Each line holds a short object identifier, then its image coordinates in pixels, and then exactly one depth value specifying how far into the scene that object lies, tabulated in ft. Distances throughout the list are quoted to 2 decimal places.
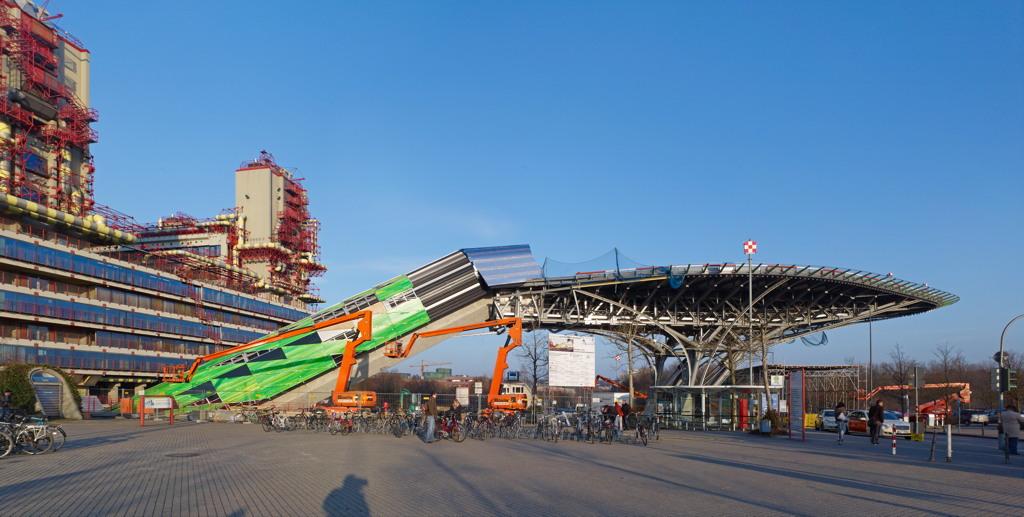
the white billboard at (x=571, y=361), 164.66
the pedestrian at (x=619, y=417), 109.39
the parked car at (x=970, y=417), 218.24
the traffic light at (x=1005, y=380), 88.48
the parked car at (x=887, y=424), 133.51
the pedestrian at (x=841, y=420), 106.08
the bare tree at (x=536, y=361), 196.86
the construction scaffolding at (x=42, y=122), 203.21
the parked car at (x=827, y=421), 160.66
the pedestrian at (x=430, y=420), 94.58
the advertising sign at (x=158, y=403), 149.07
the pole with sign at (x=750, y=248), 149.89
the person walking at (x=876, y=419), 99.50
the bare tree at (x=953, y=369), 225.76
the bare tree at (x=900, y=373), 213.69
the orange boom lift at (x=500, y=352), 121.19
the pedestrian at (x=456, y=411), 100.01
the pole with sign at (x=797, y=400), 111.86
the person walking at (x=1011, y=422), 75.25
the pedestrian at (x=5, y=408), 73.97
